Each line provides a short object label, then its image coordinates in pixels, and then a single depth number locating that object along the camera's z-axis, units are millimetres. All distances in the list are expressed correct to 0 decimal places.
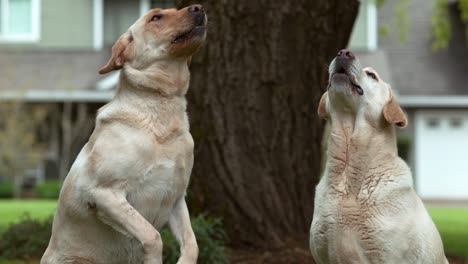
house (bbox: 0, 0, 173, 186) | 43162
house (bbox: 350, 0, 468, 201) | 45341
